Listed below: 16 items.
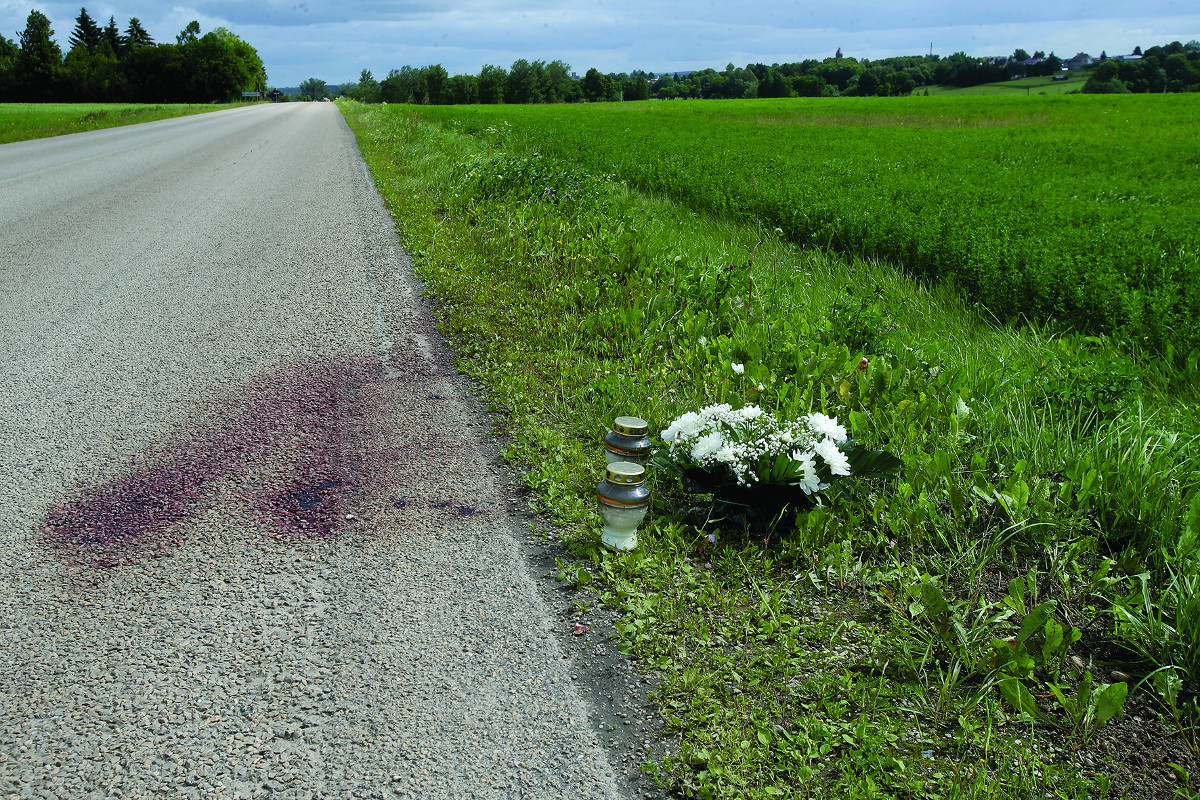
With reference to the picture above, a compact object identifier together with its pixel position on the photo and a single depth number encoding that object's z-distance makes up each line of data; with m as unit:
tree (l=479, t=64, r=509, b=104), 102.31
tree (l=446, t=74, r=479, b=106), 99.06
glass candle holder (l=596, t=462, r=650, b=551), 2.79
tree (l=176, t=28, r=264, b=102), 82.69
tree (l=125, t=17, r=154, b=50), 105.31
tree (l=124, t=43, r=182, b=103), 79.94
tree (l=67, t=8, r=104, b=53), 99.56
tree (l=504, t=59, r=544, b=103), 105.19
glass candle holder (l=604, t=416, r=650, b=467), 3.01
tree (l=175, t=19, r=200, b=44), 93.66
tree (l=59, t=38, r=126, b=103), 72.38
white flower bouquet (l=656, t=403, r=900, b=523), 2.97
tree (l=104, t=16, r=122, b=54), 99.24
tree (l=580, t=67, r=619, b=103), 113.31
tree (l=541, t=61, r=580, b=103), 108.56
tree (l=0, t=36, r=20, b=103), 69.62
